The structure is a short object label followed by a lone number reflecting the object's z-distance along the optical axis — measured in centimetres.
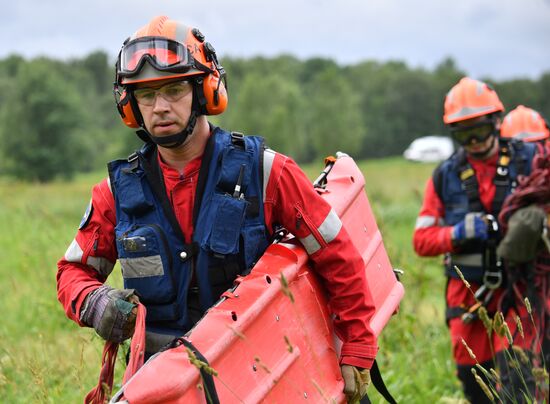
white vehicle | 7256
